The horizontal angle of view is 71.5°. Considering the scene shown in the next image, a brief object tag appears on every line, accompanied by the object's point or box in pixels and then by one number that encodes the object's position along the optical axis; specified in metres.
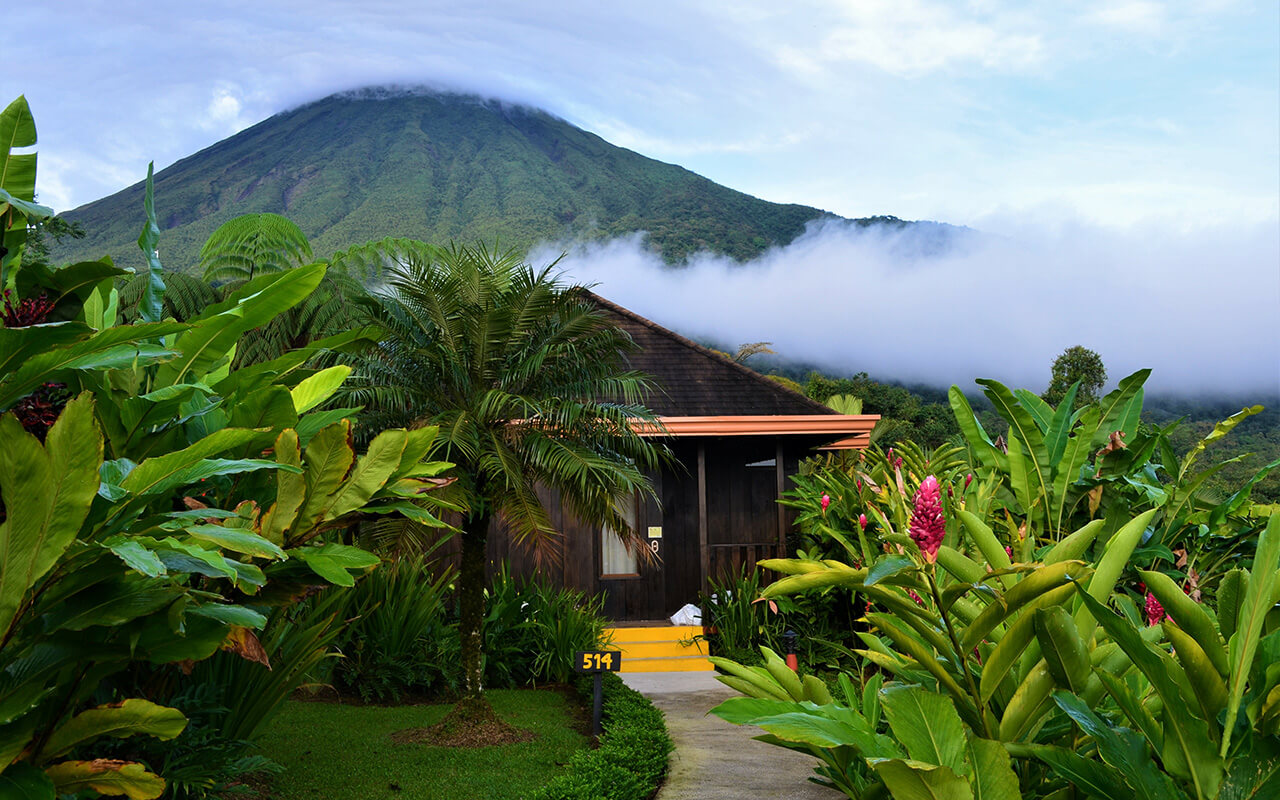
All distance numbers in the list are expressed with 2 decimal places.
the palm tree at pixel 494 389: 6.61
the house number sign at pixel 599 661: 6.64
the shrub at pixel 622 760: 4.73
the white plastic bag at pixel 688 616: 11.17
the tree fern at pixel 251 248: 14.89
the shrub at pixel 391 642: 7.72
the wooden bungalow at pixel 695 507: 11.77
